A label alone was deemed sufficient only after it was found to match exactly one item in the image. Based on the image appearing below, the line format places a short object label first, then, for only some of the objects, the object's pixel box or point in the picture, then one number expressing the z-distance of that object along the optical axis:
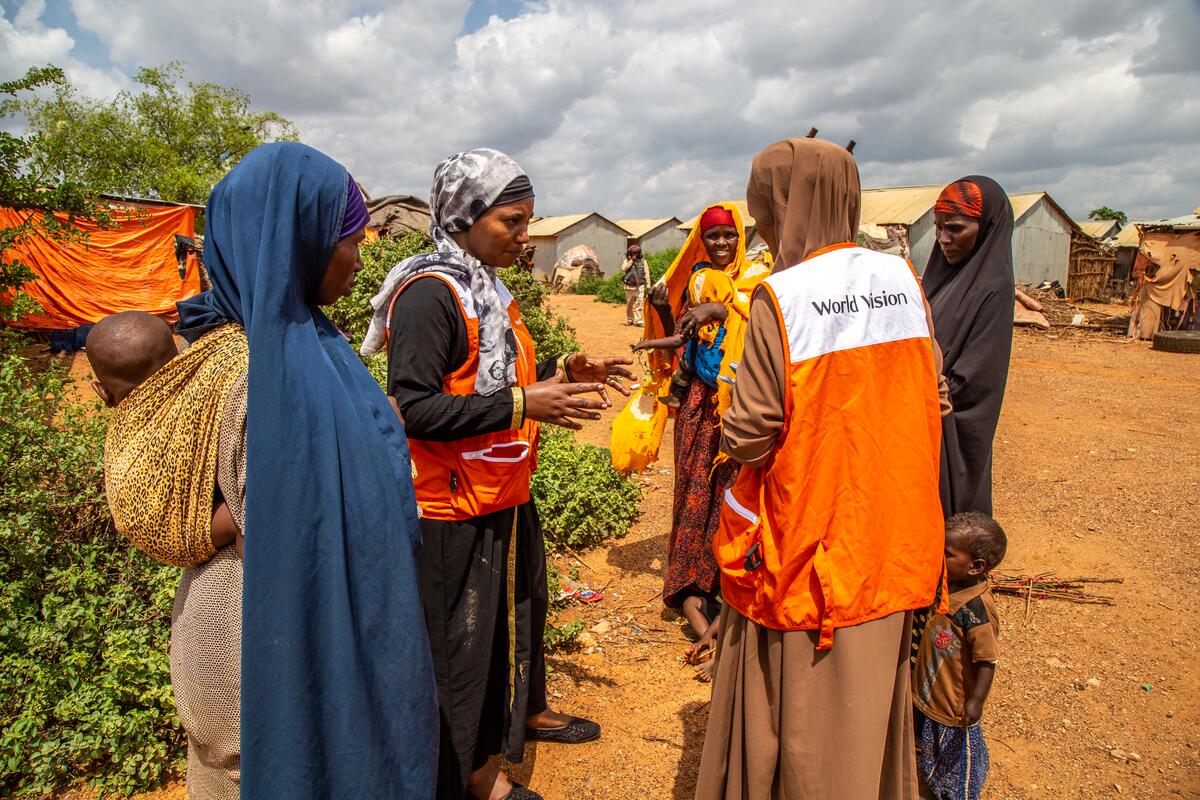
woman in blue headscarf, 1.34
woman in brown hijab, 1.75
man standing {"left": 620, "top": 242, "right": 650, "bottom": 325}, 15.44
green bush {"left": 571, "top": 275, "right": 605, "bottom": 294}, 29.22
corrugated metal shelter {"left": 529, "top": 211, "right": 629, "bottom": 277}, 37.69
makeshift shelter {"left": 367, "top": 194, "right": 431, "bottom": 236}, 10.09
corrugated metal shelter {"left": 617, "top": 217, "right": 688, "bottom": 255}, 42.44
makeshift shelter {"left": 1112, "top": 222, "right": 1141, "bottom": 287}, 26.66
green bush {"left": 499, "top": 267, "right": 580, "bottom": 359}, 7.27
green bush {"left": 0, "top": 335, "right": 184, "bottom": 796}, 2.57
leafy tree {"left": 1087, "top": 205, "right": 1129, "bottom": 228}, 45.12
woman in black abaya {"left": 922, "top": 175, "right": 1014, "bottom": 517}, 2.55
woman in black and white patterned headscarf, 2.05
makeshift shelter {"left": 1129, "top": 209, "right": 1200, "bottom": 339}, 14.96
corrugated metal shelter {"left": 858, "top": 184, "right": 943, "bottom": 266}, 24.22
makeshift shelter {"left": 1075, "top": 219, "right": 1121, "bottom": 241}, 36.50
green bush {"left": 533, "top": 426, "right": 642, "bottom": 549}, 4.96
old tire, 13.08
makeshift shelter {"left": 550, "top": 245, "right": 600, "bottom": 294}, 30.92
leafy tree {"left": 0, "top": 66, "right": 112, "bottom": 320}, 5.25
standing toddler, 2.40
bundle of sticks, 4.21
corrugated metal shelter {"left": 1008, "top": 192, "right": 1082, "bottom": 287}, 26.17
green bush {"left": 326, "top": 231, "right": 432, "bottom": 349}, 6.36
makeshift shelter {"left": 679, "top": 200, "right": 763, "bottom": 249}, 24.57
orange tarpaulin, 11.70
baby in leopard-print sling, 1.55
